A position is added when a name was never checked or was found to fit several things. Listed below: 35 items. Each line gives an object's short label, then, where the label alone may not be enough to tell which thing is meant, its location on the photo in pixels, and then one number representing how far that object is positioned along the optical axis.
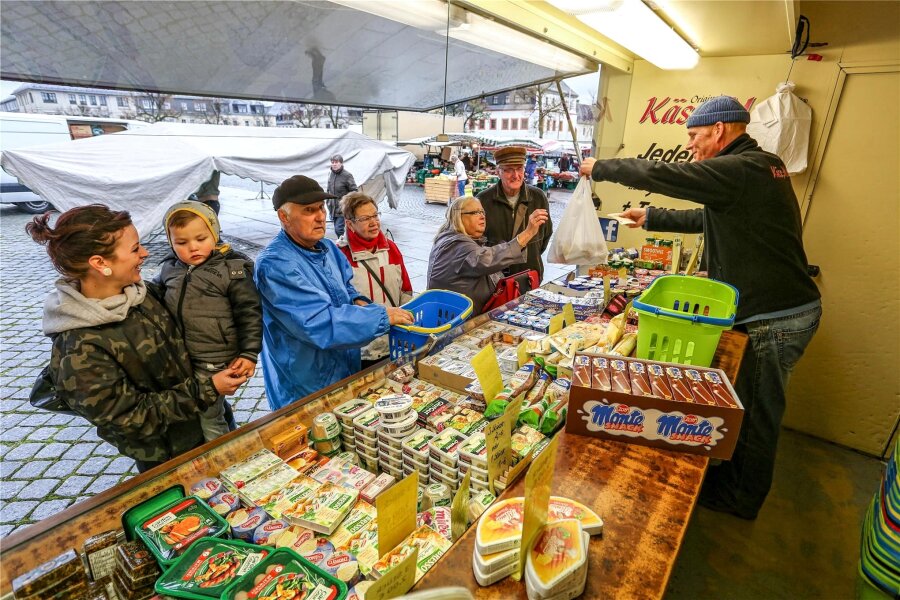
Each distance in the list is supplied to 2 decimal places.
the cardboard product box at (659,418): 1.33
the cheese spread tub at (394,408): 1.65
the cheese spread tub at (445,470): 1.48
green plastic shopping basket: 1.75
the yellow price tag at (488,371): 1.65
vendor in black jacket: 2.25
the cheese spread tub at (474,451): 1.41
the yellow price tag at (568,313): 2.48
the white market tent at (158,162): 6.40
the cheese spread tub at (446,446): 1.48
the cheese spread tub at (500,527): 0.94
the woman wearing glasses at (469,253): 3.05
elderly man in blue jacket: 2.05
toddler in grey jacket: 2.01
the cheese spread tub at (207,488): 1.34
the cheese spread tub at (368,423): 1.64
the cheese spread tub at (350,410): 1.71
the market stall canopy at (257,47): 1.81
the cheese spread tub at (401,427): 1.62
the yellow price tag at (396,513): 0.96
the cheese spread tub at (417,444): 1.55
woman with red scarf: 2.80
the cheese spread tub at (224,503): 1.29
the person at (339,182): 8.75
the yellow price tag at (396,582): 0.77
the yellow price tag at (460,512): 1.05
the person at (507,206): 3.75
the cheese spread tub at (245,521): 1.22
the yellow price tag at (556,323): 2.38
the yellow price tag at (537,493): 0.86
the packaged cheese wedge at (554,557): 0.87
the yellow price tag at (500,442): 1.22
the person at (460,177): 15.76
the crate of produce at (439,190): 16.98
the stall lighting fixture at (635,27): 2.44
